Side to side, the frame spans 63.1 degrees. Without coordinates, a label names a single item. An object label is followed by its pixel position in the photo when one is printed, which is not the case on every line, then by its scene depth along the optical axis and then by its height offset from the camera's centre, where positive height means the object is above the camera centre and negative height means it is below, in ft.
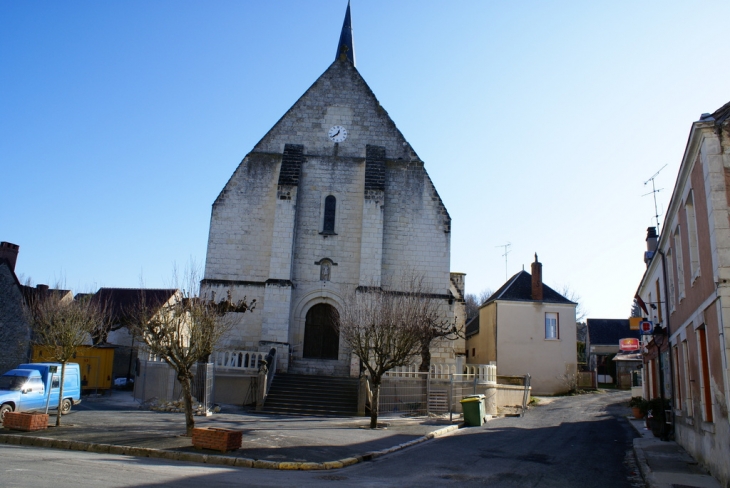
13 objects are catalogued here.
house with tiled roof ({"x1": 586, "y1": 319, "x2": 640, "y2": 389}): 141.18 +7.35
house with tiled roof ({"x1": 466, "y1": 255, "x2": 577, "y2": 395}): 105.91 +6.27
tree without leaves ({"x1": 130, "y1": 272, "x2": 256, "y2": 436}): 42.09 +1.81
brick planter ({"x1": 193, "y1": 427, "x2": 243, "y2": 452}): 35.99 -4.85
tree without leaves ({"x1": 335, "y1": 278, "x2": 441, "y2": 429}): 55.98 +3.35
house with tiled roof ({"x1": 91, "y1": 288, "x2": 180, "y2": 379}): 98.78 +2.62
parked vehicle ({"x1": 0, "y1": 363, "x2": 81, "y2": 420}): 49.73 -3.31
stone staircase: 63.31 -3.67
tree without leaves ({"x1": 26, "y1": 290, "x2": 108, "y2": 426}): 56.26 +3.18
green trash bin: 60.08 -4.22
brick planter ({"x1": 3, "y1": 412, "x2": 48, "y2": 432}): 42.16 -4.96
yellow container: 79.87 -1.66
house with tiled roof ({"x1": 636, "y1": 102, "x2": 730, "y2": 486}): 29.25 +4.93
